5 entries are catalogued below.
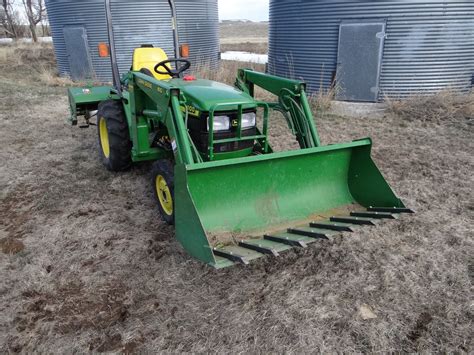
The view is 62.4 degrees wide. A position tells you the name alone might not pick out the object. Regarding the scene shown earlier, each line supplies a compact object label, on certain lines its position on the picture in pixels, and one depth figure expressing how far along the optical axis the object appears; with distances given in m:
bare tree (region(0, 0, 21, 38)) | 25.06
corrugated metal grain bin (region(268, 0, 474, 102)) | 7.72
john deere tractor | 2.74
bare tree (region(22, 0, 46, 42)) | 23.34
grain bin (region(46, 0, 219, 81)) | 10.55
